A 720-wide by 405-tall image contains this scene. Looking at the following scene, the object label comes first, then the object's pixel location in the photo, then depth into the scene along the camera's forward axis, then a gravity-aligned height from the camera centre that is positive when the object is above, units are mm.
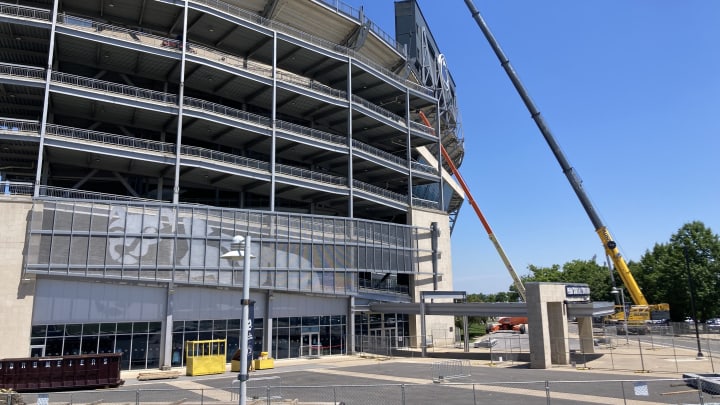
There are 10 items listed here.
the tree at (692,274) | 62531 +2255
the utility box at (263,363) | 33094 -4276
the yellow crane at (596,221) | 53750 +7730
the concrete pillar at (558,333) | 32781 -2667
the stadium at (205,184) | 32000 +9866
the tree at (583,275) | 93812 +3689
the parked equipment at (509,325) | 73588 -4588
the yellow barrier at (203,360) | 30406 -3780
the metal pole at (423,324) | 39281 -2319
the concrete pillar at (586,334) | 37156 -3134
